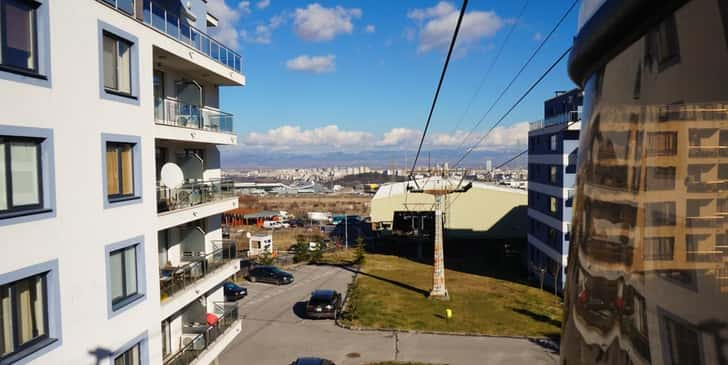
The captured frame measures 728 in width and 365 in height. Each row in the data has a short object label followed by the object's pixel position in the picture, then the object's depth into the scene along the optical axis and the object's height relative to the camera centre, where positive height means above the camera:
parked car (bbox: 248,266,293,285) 31.31 -6.86
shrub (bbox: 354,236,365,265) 37.78 -6.66
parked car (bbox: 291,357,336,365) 15.20 -5.99
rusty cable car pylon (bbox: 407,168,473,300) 26.16 -4.06
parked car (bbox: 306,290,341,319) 23.52 -6.64
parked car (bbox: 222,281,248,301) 27.14 -6.82
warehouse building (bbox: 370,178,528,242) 49.44 -4.91
